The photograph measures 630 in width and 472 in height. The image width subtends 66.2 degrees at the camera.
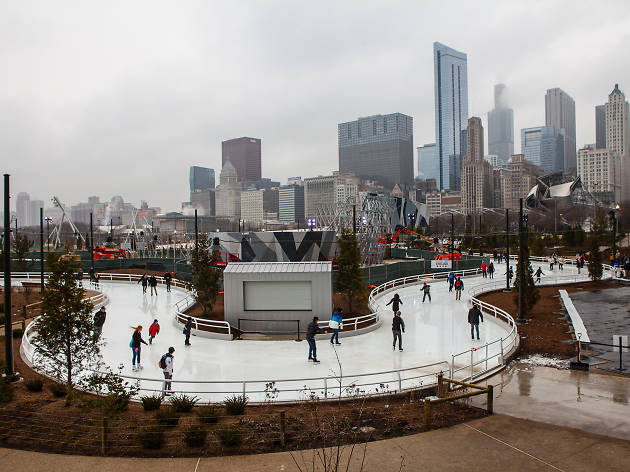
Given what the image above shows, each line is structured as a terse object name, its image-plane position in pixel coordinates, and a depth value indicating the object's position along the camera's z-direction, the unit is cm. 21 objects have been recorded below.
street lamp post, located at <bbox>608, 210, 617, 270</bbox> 3800
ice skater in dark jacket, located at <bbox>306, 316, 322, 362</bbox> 1466
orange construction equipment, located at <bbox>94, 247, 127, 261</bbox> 6127
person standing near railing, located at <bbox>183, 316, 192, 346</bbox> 1714
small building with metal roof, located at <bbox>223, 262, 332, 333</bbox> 1930
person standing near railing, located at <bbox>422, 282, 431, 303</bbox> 2717
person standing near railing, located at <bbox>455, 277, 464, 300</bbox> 2814
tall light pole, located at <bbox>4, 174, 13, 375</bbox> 1230
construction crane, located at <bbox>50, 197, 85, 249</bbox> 10380
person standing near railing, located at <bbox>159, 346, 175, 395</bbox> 1223
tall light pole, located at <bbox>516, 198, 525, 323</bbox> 2120
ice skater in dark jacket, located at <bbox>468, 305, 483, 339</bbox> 1780
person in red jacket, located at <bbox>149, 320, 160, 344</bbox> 1720
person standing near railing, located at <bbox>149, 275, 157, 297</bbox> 3155
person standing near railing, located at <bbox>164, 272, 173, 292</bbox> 3269
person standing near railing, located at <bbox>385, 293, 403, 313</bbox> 2011
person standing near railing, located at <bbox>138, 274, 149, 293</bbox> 3212
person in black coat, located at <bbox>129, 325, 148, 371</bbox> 1433
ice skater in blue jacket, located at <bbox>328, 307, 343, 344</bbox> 1645
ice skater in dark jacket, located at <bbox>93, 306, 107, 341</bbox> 1640
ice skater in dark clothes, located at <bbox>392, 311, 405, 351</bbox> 1593
